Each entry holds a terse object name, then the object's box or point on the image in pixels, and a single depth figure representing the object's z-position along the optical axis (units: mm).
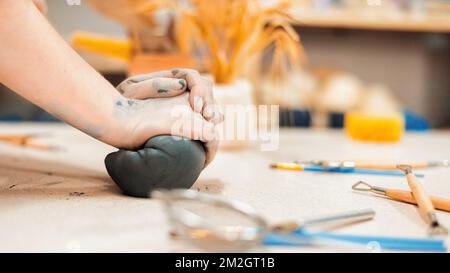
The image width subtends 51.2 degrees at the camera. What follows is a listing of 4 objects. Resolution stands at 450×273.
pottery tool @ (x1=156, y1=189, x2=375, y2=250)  288
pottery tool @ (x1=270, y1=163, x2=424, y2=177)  566
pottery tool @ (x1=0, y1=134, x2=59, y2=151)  762
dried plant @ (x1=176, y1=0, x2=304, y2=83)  773
